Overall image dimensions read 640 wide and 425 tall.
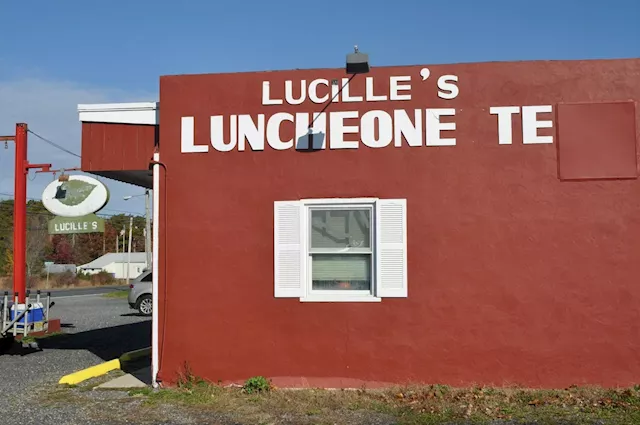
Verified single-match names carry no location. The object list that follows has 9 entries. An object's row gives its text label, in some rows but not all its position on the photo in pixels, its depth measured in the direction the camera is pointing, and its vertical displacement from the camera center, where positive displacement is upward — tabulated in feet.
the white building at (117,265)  253.65 -6.13
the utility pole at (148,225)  99.76 +3.25
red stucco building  27.09 +0.89
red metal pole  44.29 +2.56
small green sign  44.16 +1.57
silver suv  68.69 -4.60
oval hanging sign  41.83 +3.13
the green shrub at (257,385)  27.53 -5.45
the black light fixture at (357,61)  27.45 +7.37
